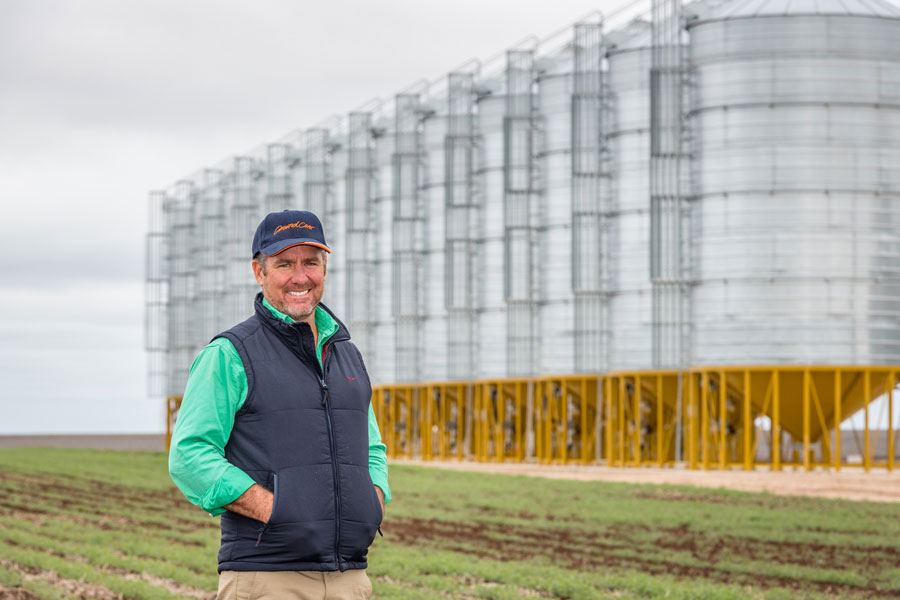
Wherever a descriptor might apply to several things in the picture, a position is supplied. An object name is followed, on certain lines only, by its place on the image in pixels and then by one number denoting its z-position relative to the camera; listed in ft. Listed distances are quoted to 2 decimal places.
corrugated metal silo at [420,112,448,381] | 206.28
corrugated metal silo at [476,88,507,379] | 189.06
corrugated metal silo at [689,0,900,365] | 132.26
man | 15.43
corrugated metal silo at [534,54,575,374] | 169.89
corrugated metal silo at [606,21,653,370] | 149.48
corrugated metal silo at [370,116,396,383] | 224.74
